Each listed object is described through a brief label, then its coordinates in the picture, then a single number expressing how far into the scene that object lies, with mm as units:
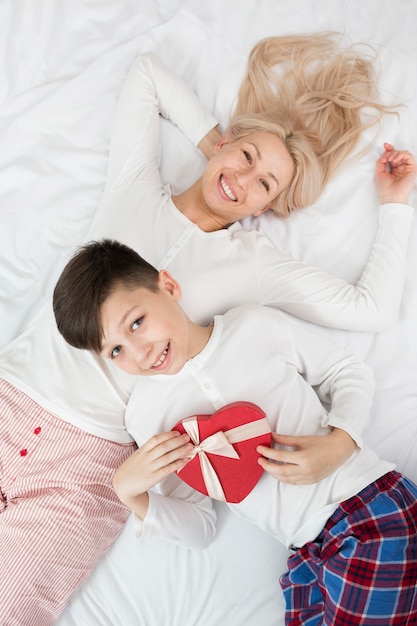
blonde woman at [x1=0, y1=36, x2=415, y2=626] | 1418
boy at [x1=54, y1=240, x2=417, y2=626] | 1302
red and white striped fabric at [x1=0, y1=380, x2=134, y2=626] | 1381
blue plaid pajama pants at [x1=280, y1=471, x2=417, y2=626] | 1301
